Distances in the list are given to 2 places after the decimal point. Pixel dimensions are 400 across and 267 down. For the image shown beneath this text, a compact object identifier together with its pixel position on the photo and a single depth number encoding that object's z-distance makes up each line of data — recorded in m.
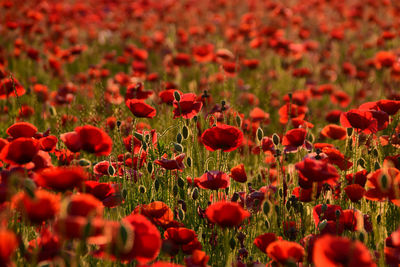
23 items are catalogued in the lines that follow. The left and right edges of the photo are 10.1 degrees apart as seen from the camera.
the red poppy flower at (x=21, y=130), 4.04
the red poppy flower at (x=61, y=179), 3.76
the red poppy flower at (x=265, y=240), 3.88
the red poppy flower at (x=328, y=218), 3.93
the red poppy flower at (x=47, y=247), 3.75
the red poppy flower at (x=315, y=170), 3.87
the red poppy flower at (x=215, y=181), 3.99
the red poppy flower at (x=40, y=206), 3.74
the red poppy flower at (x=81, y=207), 3.71
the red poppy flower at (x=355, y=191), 3.99
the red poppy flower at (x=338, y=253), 3.67
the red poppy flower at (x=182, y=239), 3.87
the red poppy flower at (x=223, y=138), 4.02
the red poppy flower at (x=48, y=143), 4.07
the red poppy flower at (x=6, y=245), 3.64
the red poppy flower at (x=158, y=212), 3.94
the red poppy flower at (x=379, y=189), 3.91
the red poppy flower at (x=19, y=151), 3.87
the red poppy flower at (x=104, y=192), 3.90
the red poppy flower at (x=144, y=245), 3.73
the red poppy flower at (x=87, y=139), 3.90
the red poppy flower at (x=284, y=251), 3.80
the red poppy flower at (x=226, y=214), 3.82
